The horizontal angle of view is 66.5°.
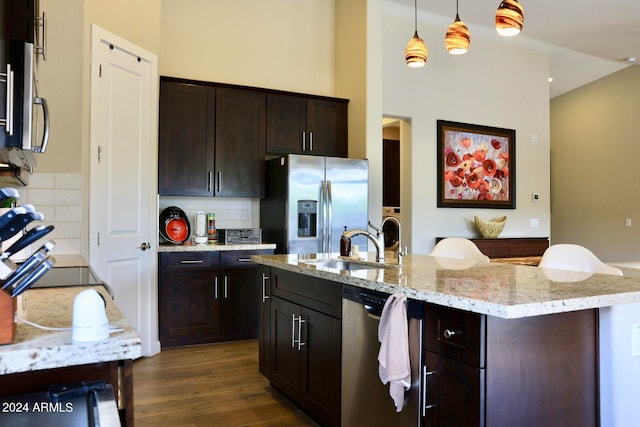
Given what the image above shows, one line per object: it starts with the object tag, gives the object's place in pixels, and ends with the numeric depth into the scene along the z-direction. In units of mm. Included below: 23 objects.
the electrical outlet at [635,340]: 1902
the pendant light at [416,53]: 3410
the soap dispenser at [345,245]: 3002
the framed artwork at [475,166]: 6309
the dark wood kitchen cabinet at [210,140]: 4449
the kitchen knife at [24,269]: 985
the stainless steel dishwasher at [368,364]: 1854
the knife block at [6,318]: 977
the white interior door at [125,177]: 3561
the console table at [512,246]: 6121
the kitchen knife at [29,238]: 1048
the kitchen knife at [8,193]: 928
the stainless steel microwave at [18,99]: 1215
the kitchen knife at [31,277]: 995
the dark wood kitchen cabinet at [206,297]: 4234
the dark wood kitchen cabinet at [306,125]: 4953
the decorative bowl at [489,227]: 6320
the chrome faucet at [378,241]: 2789
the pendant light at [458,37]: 3150
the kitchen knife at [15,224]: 952
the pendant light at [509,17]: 2809
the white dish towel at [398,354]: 1830
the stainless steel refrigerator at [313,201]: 4559
